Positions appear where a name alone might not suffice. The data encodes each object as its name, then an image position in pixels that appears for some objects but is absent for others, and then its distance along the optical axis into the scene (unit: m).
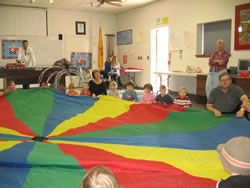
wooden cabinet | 6.28
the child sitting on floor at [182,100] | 3.70
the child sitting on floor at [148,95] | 4.29
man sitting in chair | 3.01
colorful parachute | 1.74
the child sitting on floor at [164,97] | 3.98
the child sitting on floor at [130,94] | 4.39
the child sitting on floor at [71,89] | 4.52
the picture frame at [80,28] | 10.09
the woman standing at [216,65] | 5.38
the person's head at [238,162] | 1.04
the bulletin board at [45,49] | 9.29
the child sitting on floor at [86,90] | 4.53
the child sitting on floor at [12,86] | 4.72
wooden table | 5.87
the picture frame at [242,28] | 5.66
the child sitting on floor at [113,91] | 4.51
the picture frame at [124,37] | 9.84
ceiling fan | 7.22
